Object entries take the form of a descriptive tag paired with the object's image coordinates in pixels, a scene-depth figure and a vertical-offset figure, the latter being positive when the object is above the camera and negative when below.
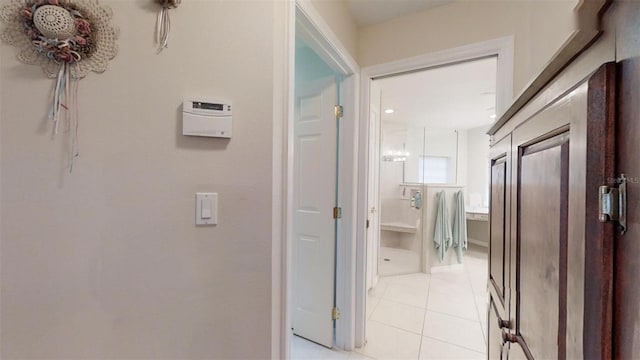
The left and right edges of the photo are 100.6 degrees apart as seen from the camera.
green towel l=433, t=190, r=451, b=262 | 3.76 -0.71
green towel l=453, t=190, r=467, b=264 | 3.91 -0.63
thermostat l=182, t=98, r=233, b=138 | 0.93 +0.22
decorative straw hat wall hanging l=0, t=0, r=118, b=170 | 0.69 +0.37
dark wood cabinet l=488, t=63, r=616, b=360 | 0.33 -0.08
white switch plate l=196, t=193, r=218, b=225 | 0.96 -0.11
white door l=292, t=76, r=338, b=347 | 1.99 -0.21
